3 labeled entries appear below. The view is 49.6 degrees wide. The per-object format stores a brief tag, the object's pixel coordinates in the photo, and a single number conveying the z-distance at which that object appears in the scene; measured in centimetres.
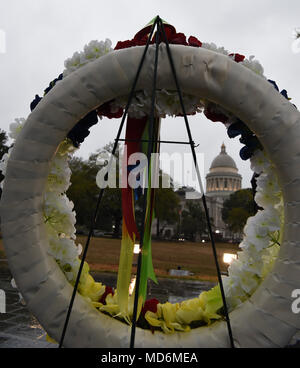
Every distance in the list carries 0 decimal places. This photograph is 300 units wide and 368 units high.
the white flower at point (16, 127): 295
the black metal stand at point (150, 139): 236
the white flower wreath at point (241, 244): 274
